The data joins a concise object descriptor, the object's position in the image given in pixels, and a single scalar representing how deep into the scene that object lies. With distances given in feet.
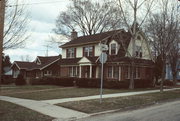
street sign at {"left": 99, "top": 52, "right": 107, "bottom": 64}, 46.34
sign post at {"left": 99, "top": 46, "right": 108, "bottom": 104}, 46.32
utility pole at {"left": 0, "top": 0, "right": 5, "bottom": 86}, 30.94
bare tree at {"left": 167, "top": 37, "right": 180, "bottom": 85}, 108.78
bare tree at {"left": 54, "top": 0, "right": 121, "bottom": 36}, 171.83
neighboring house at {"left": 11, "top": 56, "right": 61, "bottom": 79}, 137.59
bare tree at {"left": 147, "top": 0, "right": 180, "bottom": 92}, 72.38
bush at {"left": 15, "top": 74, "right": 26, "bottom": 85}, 120.14
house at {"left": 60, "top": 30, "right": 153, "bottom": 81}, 99.71
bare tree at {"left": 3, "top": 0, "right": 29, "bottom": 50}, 46.75
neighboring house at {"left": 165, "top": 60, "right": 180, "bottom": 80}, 196.83
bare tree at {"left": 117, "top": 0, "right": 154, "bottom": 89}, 85.53
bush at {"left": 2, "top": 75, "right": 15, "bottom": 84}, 136.54
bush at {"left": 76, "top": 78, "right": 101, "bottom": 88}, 94.73
